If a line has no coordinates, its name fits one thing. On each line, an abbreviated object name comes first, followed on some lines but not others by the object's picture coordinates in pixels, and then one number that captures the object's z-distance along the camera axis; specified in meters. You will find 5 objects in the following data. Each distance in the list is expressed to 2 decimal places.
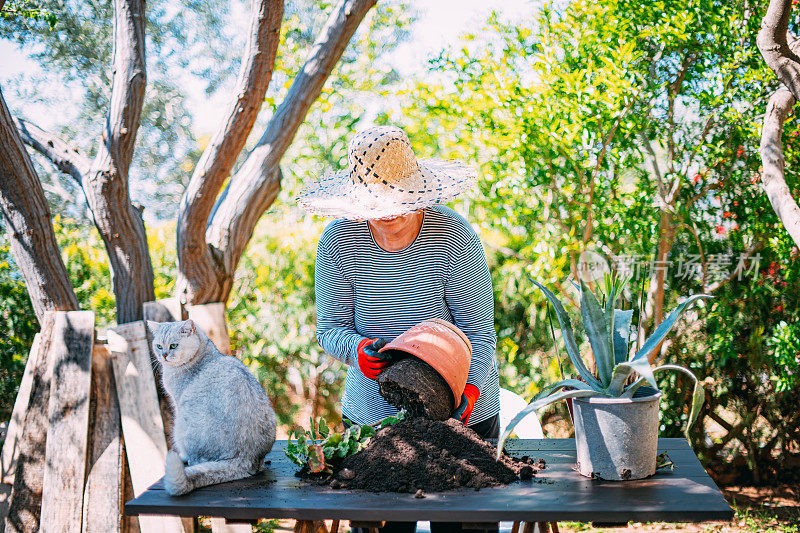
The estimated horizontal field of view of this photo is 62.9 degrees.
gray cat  1.99
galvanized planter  1.80
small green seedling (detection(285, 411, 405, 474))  1.97
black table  1.59
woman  2.26
